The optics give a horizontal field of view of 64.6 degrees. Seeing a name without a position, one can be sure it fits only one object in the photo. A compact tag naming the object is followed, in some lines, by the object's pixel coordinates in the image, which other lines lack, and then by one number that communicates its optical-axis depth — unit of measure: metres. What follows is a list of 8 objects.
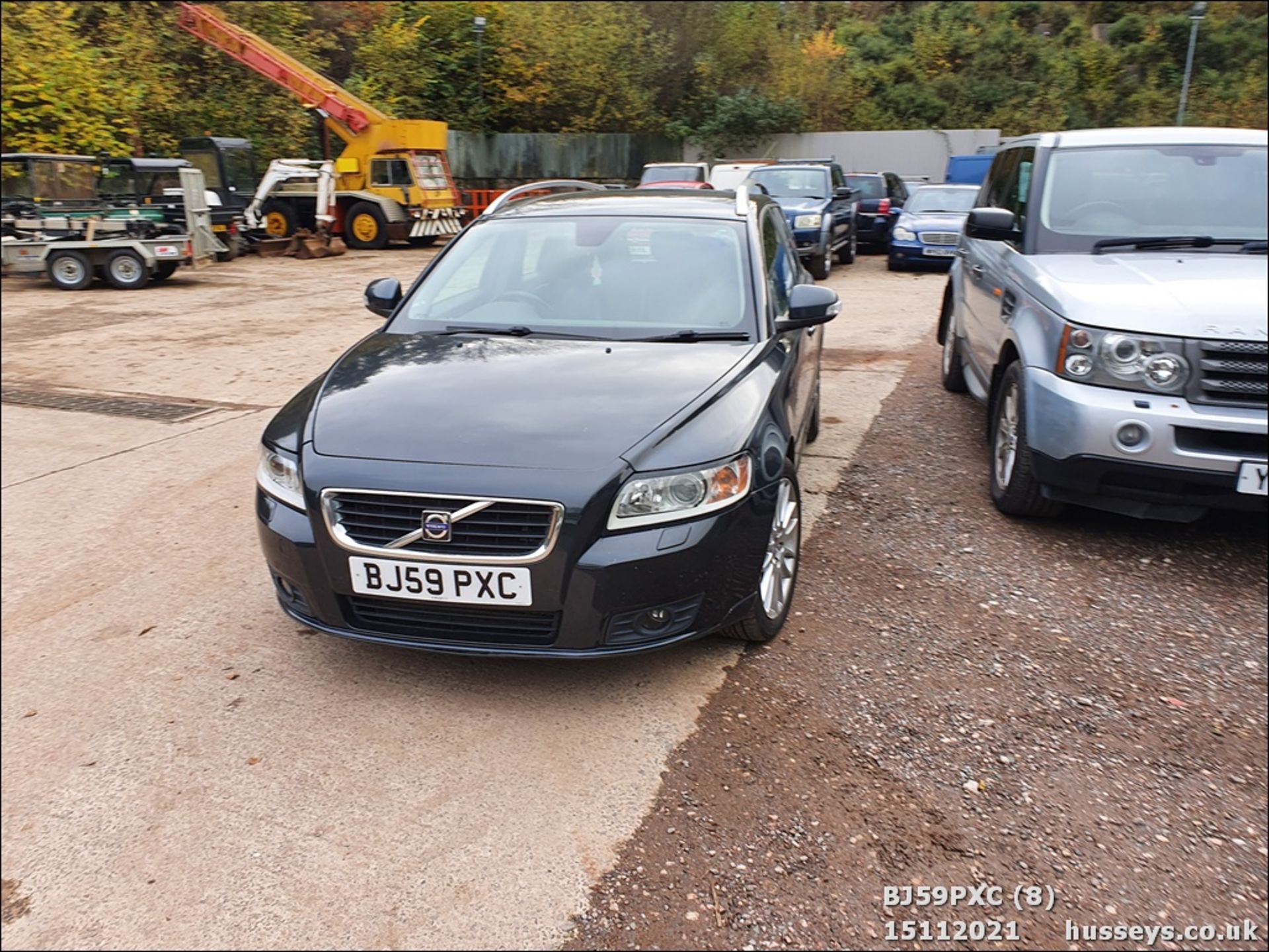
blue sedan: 16.38
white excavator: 19.61
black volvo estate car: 2.98
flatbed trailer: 14.34
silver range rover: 4.13
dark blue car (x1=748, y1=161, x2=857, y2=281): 14.99
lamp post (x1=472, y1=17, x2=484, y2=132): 27.36
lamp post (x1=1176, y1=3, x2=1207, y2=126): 34.19
